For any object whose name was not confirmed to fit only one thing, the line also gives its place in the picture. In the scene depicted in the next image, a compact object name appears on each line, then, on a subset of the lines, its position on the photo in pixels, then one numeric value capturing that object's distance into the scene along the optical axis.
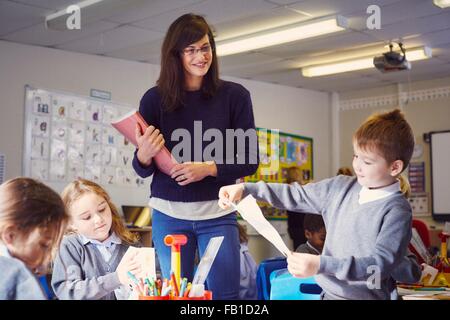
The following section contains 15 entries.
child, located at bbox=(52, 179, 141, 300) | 1.44
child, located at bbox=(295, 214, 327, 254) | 2.41
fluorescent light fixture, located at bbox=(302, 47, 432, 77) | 4.72
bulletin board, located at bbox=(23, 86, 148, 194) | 3.96
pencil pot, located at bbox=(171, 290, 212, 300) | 1.18
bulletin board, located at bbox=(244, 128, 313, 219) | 2.96
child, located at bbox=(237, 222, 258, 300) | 1.85
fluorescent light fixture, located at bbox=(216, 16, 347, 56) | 3.84
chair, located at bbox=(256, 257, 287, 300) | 1.95
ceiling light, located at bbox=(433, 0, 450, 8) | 3.54
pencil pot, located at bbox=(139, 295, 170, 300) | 1.18
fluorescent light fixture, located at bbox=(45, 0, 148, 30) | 3.11
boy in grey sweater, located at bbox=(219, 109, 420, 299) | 1.19
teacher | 1.48
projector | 4.03
